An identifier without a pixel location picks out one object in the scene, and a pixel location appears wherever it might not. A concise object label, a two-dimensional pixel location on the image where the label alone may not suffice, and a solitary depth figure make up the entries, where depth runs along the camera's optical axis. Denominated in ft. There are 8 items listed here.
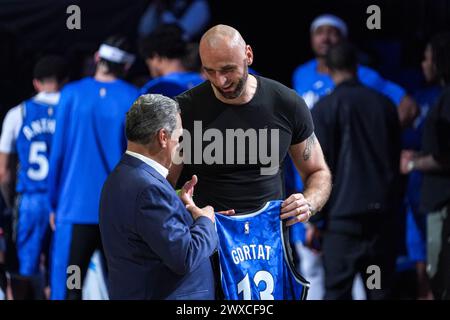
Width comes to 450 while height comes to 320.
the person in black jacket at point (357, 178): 35.37
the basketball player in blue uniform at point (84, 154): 33.76
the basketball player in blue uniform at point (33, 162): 37.42
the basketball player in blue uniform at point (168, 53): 36.27
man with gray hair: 20.48
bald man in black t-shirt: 23.49
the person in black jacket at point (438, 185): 33.91
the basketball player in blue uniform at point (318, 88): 39.17
